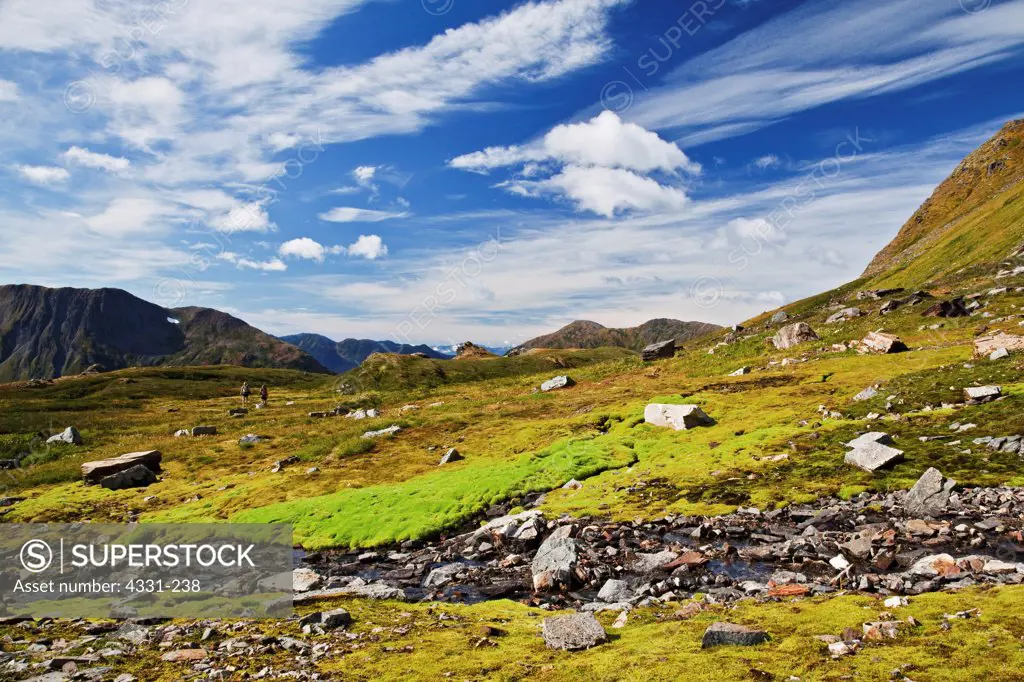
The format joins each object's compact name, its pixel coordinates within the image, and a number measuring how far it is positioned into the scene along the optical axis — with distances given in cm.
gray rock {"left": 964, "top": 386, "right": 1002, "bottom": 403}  2438
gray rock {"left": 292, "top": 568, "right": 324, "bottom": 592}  1670
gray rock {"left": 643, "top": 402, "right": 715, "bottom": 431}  3134
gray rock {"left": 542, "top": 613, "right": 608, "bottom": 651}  1033
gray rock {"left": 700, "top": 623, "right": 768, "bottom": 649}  936
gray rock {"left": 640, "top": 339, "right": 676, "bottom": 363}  8525
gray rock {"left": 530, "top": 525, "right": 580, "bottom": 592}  1534
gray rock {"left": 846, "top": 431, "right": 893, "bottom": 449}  2166
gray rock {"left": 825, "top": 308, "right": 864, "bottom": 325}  7044
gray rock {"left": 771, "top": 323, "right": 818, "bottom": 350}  6003
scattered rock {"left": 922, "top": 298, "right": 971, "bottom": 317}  5366
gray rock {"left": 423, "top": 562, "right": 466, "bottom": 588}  1672
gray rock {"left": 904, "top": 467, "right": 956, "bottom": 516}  1659
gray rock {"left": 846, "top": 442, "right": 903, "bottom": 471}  2019
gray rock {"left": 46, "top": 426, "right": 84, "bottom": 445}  5462
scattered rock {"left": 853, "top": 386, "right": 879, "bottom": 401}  2933
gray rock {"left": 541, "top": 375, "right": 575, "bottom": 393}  6769
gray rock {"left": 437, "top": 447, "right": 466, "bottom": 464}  3462
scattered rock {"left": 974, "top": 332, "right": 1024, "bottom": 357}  3225
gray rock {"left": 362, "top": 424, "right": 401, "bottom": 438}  4472
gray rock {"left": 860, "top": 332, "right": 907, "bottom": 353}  4306
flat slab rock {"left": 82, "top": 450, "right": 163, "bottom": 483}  3834
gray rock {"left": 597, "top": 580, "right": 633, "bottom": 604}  1377
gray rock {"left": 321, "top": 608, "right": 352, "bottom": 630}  1234
